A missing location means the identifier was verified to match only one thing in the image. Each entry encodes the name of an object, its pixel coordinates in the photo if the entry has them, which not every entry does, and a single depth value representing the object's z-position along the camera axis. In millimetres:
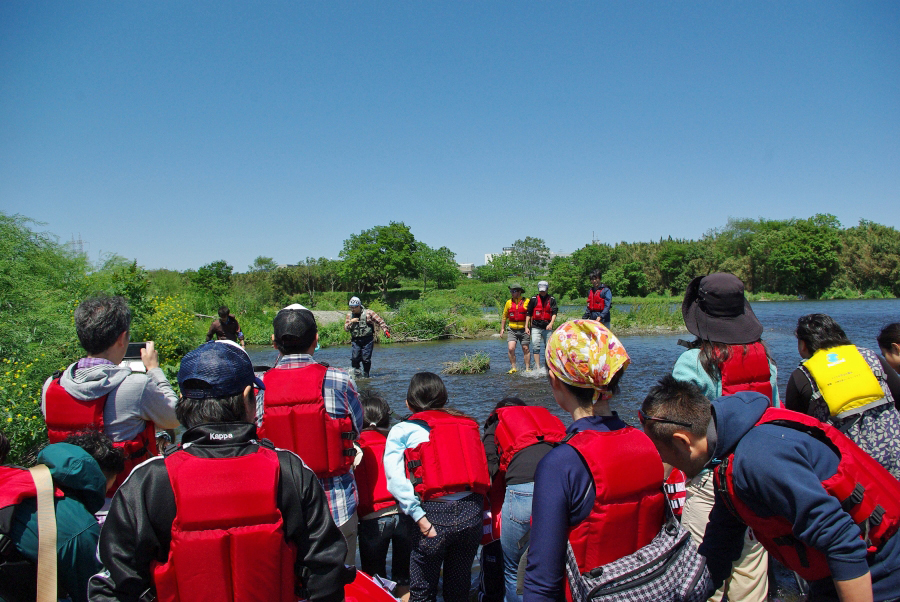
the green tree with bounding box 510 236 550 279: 148875
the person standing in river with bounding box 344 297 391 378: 12328
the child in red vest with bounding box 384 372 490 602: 3252
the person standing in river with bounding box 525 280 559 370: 12016
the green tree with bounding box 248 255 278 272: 81625
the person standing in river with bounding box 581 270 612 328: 12445
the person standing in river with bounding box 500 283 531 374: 12492
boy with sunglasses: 1826
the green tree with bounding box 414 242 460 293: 84581
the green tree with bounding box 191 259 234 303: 51269
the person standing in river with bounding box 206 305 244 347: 11625
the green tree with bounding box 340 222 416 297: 67250
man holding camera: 3137
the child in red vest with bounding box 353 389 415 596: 3848
